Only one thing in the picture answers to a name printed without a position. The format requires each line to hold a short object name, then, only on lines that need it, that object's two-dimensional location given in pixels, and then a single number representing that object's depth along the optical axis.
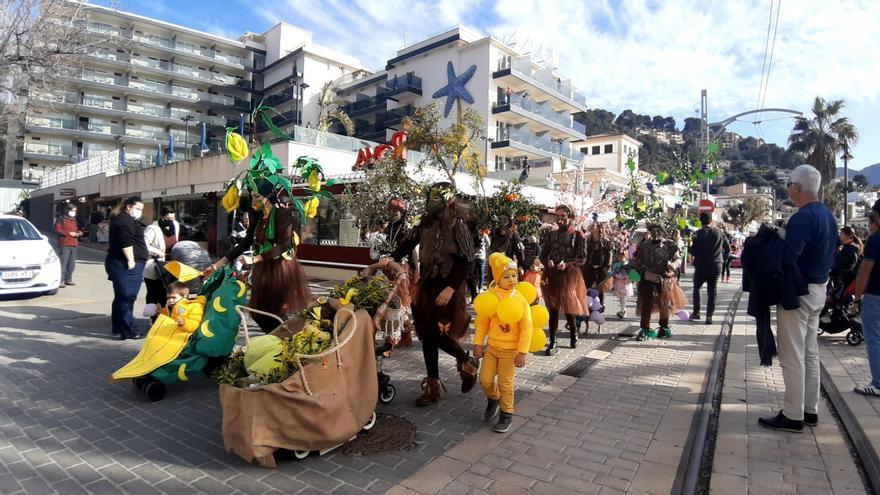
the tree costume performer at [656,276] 6.89
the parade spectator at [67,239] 10.53
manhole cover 3.35
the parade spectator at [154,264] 6.29
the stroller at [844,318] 6.82
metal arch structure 15.39
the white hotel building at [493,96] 36.53
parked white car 8.88
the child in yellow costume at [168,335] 4.18
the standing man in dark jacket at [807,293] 3.65
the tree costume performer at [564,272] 6.16
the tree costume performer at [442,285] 4.13
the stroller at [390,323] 4.08
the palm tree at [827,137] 32.44
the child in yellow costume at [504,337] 3.62
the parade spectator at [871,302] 4.61
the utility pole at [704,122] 17.04
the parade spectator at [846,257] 7.43
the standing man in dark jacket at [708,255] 8.15
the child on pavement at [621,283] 8.82
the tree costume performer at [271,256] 4.70
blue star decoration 37.50
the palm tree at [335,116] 24.79
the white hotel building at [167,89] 50.41
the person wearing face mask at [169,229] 8.39
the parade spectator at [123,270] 6.32
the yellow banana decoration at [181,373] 4.23
